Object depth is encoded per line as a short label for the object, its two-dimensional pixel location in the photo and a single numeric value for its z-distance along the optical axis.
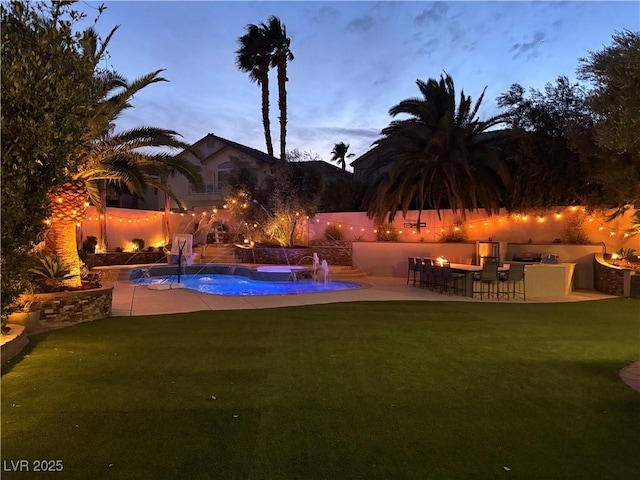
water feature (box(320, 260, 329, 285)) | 15.52
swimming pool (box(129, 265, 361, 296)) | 13.92
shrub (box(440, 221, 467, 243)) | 17.36
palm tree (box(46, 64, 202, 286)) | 8.42
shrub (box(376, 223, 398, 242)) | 18.83
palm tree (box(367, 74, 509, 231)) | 16.19
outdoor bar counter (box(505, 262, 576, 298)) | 12.52
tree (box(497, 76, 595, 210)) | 14.71
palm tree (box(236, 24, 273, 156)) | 24.05
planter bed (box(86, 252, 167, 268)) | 17.42
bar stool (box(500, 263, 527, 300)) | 11.75
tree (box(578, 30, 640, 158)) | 4.47
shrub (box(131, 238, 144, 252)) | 20.39
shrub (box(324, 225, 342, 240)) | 20.22
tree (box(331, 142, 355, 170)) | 50.28
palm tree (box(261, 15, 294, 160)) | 24.16
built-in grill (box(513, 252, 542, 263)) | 14.84
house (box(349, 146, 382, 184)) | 23.18
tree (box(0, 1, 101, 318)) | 3.07
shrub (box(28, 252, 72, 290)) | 8.29
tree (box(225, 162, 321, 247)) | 19.61
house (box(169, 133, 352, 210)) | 28.19
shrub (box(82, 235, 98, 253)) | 17.91
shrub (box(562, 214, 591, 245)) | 15.02
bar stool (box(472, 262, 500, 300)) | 11.61
